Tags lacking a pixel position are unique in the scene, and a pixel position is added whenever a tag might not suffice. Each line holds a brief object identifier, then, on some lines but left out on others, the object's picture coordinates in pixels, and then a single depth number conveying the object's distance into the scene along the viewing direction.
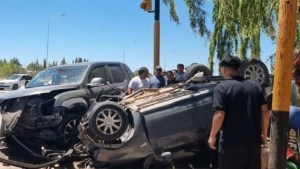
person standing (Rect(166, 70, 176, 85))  8.61
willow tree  8.52
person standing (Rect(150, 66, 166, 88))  7.86
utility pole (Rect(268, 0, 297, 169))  3.23
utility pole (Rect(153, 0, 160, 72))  8.22
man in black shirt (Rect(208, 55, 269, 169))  3.45
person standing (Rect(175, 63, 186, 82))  8.66
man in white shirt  7.40
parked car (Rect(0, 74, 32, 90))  25.26
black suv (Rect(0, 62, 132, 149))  6.20
